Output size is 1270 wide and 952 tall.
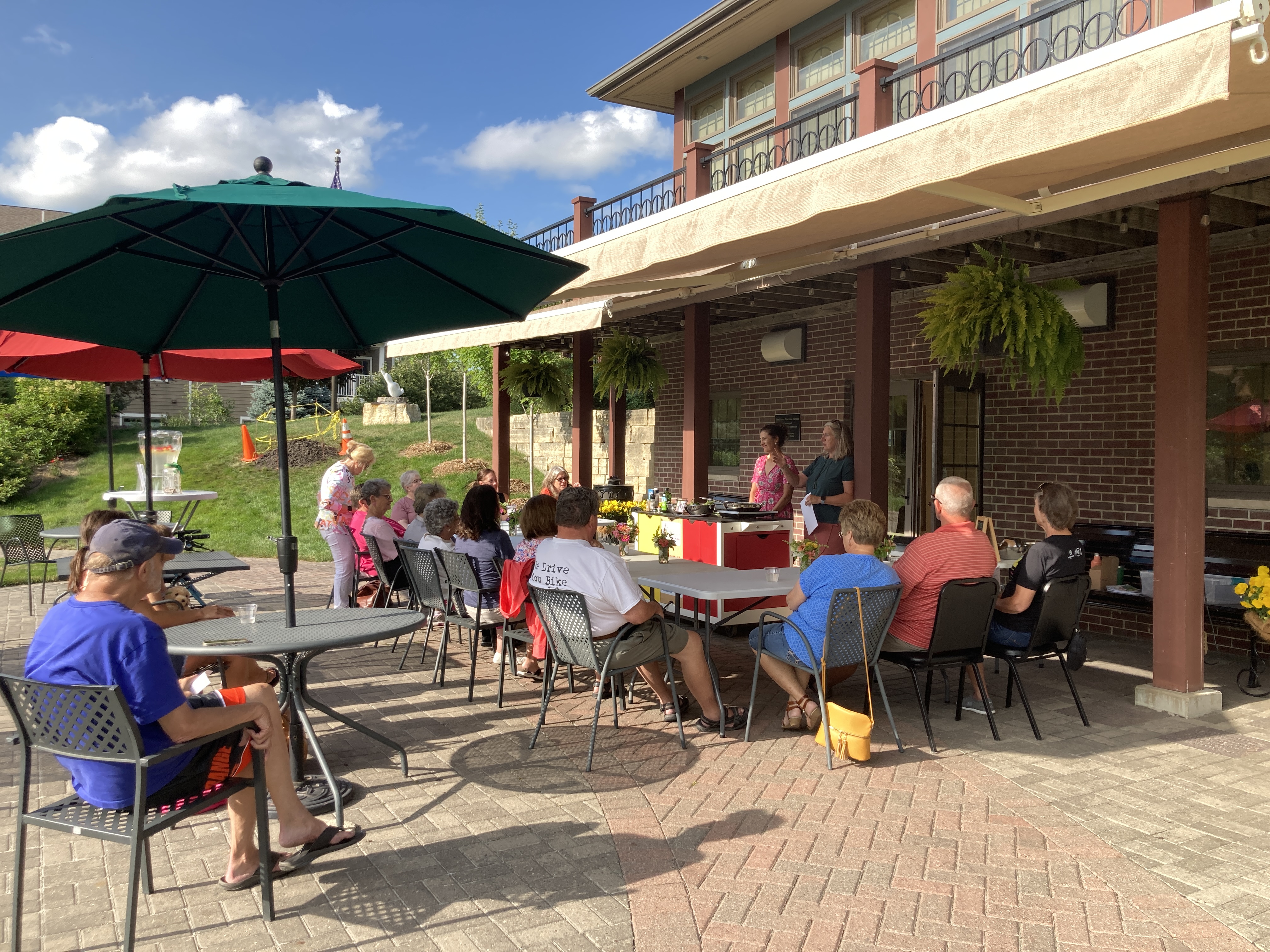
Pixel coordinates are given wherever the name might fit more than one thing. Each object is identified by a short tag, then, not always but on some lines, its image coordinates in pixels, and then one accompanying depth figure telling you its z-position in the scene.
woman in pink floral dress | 7.53
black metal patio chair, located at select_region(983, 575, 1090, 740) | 4.50
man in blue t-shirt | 2.36
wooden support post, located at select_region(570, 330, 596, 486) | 10.56
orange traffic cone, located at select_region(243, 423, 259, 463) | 16.75
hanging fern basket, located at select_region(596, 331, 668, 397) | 10.38
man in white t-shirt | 4.24
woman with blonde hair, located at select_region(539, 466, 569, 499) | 7.28
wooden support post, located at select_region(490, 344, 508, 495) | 11.23
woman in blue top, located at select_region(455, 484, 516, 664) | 5.55
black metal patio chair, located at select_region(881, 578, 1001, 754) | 4.23
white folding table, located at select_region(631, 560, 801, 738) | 4.59
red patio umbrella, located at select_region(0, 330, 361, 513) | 6.06
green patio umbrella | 3.14
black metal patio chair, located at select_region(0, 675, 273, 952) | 2.30
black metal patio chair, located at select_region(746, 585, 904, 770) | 4.06
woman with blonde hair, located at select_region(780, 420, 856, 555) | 6.76
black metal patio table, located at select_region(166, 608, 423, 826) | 3.07
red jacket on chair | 4.84
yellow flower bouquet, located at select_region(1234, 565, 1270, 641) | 4.93
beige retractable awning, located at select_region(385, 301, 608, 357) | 8.56
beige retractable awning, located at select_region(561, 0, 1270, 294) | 2.97
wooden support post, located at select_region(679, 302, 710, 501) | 8.35
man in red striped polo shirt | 4.43
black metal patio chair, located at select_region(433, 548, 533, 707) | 5.27
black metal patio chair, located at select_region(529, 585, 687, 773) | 4.15
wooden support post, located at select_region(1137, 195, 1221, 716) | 4.69
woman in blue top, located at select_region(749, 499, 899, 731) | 4.17
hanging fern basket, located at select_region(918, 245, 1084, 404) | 5.25
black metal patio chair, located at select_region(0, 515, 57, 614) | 8.58
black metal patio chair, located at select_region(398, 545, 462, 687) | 5.57
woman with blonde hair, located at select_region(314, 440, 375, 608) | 6.77
